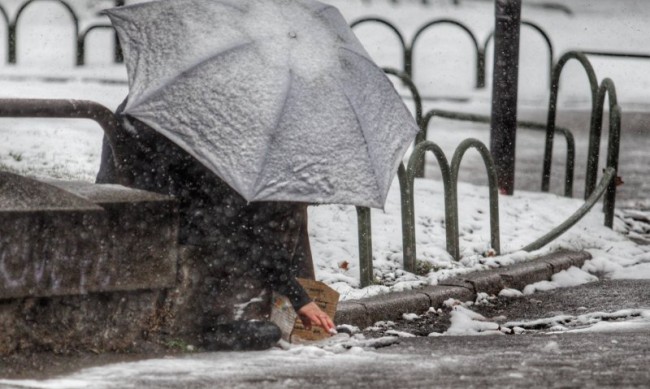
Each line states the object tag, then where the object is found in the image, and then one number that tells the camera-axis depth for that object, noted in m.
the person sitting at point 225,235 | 11.27
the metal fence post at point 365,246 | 14.75
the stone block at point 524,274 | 16.19
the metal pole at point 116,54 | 35.85
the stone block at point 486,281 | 15.61
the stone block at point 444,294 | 14.84
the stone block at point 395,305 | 14.10
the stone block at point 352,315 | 13.70
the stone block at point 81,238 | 10.30
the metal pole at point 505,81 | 19.98
